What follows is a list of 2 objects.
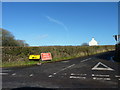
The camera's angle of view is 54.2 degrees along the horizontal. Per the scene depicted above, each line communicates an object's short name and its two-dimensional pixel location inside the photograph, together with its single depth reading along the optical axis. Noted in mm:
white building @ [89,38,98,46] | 54202
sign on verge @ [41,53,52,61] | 15674
